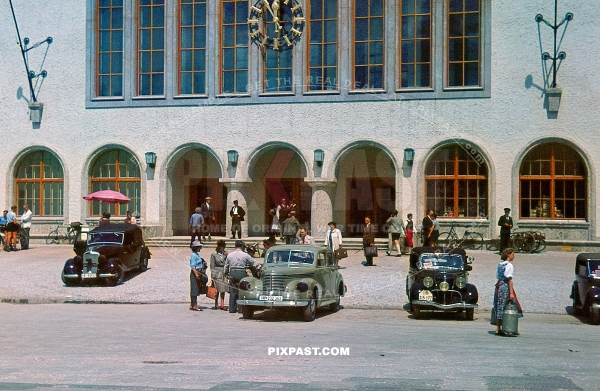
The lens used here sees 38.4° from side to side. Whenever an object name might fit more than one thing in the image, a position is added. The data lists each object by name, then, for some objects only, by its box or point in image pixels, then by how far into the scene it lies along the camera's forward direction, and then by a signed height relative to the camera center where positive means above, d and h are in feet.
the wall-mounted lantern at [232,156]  107.24 +7.02
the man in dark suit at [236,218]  102.53 -0.67
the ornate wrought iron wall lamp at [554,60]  96.96 +17.16
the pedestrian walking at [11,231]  100.37 -2.17
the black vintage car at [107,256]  75.31 -3.93
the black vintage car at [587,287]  55.22 -5.00
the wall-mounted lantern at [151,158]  108.99 +6.88
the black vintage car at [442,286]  56.54 -4.90
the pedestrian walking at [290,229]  90.46 -1.75
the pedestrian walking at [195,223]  96.94 -1.19
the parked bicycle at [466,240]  99.40 -3.21
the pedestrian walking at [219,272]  63.05 -4.40
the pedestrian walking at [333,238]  81.87 -2.43
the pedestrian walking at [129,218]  98.94 -0.71
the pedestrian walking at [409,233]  94.73 -2.28
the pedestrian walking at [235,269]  61.16 -4.04
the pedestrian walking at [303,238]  81.00 -2.42
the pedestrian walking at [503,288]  49.26 -4.39
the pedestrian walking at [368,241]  82.71 -2.85
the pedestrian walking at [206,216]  102.83 -0.43
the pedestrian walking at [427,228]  90.27 -1.64
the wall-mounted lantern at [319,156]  104.17 +6.82
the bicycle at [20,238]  102.01 -3.07
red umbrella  99.50 +1.82
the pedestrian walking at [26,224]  102.83 -1.38
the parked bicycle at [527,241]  94.73 -3.21
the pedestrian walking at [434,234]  89.95 -2.26
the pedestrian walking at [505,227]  90.27 -1.54
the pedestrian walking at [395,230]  92.51 -1.89
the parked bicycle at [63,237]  110.52 -3.15
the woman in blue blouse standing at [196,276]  62.59 -4.66
